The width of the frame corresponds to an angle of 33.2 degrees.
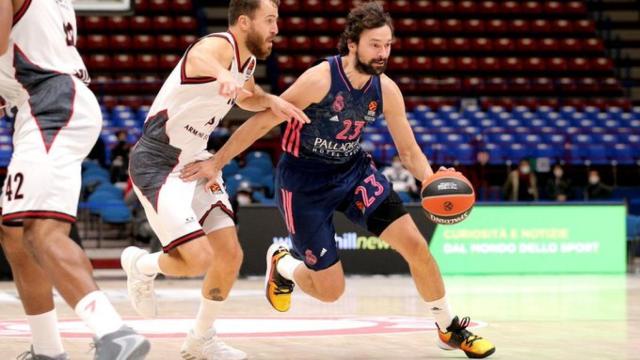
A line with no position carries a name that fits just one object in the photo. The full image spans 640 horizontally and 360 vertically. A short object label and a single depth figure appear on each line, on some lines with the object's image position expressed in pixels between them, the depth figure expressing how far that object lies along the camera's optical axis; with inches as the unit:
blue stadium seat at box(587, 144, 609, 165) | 757.9
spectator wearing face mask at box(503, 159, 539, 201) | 646.5
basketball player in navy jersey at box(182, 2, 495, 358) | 221.9
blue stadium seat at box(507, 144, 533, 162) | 743.7
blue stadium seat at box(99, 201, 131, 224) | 580.7
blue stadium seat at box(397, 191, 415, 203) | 590.0
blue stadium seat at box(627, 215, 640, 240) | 583.2
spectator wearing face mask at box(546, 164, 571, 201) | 654.5
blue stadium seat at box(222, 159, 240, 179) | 630.5
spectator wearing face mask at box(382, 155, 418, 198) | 603.8
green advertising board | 534.0
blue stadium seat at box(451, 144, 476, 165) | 725.3
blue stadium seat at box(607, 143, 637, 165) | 760.3
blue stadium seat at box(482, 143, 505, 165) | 735.1
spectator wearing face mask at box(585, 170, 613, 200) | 670.5
